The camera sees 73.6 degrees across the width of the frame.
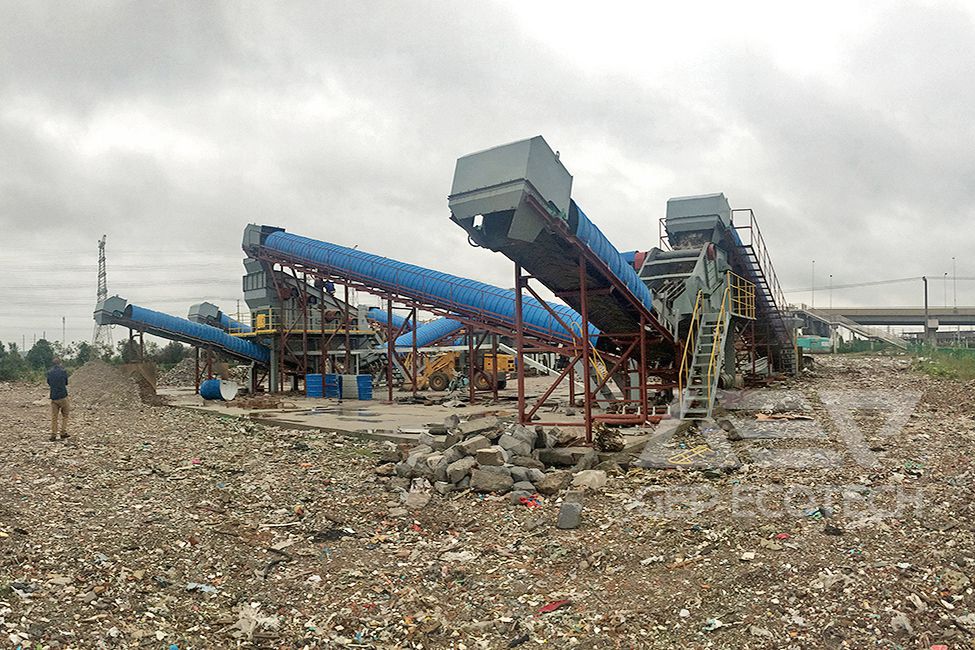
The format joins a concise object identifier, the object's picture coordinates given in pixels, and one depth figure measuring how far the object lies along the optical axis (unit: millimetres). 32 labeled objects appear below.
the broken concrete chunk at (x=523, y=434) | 9320
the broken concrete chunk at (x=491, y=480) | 8031
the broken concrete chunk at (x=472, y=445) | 8836
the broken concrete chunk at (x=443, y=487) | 8070
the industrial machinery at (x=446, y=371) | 27142
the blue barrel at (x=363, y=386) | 23156
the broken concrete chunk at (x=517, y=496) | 7548
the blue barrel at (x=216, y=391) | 22000
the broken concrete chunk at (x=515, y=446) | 8977
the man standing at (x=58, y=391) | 11812
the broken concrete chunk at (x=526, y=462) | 8727
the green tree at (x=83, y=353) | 49856
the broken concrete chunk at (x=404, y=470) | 8797
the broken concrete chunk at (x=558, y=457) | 9266
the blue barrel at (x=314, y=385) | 24078
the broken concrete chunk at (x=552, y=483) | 7876
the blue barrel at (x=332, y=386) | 23745
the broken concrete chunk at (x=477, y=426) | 11317
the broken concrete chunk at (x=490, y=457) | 8438
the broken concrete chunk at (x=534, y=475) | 8181
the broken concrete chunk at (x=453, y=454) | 8680
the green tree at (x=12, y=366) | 36438
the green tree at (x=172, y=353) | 48062
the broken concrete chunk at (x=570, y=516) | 6551
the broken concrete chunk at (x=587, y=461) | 8750
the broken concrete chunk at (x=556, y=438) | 9766
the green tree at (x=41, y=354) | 48891
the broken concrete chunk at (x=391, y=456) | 9595
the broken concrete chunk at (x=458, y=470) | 8234
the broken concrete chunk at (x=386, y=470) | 9188
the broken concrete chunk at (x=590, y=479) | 7805
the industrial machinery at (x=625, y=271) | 8398
